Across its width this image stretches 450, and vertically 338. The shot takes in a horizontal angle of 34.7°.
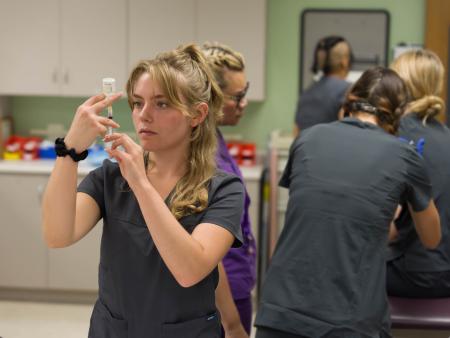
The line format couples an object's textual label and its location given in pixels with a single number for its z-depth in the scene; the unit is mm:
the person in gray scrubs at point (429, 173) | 2592
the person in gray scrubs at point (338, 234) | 2029
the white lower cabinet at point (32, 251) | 4309
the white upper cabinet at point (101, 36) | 4387
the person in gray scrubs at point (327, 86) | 4023
